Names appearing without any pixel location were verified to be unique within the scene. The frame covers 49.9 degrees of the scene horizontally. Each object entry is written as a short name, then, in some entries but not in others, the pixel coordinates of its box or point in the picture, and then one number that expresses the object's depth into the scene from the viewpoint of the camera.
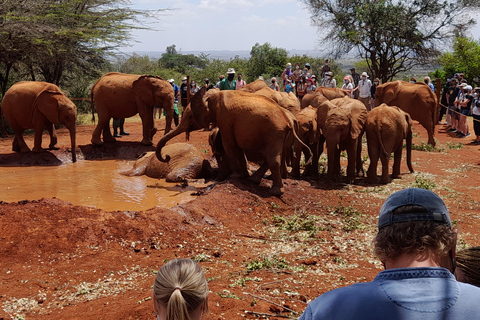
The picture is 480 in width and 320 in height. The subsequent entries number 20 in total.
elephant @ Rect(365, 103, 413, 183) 12.08
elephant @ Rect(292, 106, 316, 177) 12.35
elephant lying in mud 11.72
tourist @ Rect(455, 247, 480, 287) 2.49
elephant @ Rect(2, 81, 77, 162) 14.35
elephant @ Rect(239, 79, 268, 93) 14.77
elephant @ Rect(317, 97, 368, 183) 11.57
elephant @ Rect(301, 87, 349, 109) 17.64
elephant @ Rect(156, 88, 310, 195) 9.81
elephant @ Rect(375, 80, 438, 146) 18.36
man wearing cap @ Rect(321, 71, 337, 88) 22.01
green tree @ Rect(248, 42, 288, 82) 37.34
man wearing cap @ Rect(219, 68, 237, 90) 17.02
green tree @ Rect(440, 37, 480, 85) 29.28
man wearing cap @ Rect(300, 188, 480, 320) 1.89
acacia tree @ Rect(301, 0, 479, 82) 29.23
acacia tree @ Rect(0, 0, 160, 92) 18.92
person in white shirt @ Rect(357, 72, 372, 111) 21.41
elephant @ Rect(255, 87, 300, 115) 13.76
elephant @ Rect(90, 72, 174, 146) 15.73
